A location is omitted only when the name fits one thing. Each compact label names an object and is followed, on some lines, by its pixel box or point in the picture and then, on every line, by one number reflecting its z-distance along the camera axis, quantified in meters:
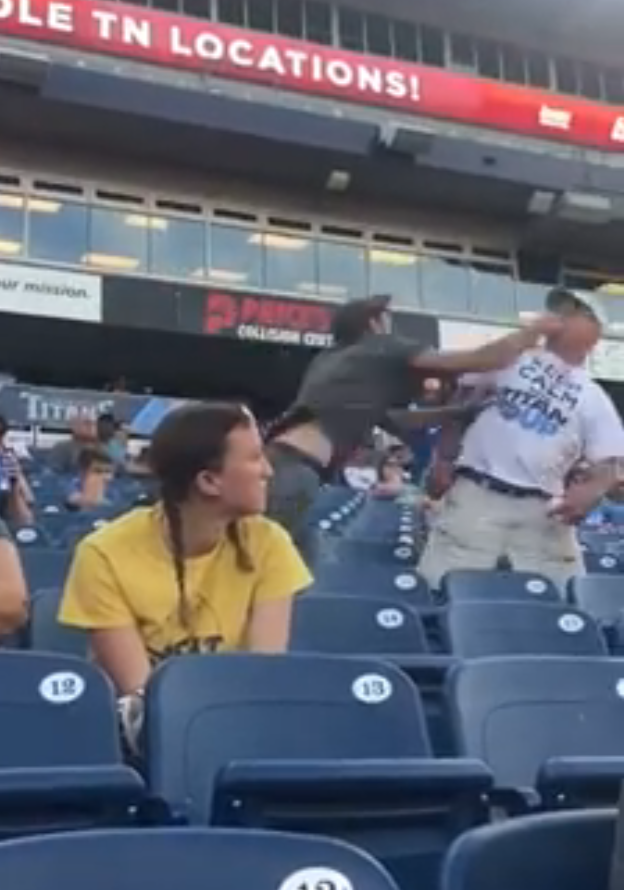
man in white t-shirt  4.38
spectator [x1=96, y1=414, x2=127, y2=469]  9.08
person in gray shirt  3.82
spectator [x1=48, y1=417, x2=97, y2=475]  8.70
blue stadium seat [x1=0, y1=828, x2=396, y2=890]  1.27
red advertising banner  17.83
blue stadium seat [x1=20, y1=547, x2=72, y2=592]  4.12
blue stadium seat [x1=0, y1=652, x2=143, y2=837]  2.27
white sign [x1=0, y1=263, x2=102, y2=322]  16.75
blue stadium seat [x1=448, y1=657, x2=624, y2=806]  2.50
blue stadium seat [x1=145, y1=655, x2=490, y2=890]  1.88
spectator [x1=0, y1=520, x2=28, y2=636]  2.71
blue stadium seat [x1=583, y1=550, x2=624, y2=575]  6.44
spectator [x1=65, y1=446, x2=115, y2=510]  7.24
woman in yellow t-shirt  2.78
